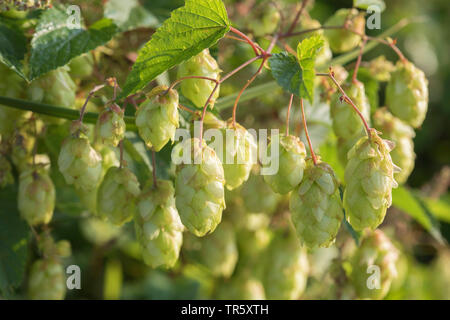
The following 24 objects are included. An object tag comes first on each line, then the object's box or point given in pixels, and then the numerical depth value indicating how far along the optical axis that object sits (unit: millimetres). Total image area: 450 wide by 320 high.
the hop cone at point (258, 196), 512
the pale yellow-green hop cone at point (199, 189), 374
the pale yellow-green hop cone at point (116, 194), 403
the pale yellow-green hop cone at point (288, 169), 383
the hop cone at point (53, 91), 418
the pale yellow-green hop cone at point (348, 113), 423
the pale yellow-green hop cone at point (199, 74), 394
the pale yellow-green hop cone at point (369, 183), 376
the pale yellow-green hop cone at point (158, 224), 398
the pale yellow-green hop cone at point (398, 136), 482
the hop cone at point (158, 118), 372
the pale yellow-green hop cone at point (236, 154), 388
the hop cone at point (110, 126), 379
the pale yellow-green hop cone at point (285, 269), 513
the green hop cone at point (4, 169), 430
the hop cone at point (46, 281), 451
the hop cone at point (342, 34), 478
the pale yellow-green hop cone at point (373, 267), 460
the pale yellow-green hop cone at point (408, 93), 445
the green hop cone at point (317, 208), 379
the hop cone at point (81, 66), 455
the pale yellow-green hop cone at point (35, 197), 422
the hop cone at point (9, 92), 421
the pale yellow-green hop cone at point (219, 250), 533
